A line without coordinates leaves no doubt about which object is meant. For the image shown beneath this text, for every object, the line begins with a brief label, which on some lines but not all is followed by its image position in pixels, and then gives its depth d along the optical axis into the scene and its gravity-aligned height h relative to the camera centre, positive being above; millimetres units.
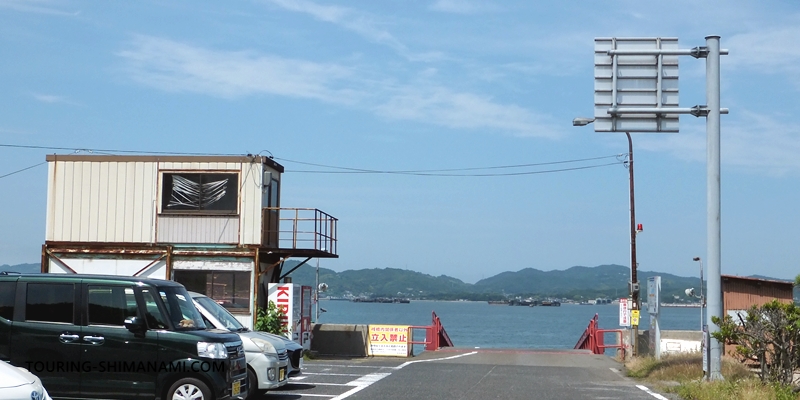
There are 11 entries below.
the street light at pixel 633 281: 29484 -359
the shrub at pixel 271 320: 24938 -1628
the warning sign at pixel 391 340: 28188 -2415
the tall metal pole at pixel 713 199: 17109 +1474
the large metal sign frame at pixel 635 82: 17719 +3910
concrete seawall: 28359 -2456
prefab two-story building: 25781 +1224
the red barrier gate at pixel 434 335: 31234 -2515
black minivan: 11789 -1109
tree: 15383 -1173
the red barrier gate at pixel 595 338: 32688 -2595
